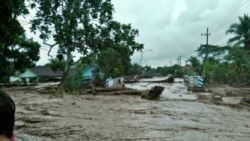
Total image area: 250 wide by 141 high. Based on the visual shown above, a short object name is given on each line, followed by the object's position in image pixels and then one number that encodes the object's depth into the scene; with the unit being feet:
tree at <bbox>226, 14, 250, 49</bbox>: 170.60
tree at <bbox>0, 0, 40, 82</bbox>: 14.79
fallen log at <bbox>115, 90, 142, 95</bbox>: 79.21
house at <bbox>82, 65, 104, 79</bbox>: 118.50
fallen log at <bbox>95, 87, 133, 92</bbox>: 84.28
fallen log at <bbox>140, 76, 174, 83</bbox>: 188.95
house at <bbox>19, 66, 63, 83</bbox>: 246.68
